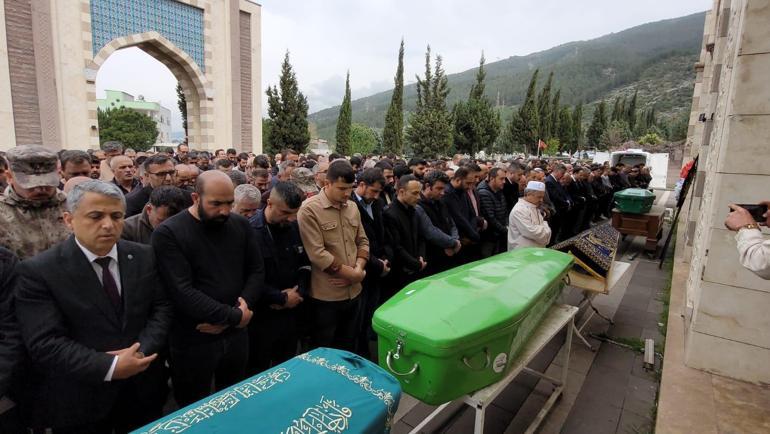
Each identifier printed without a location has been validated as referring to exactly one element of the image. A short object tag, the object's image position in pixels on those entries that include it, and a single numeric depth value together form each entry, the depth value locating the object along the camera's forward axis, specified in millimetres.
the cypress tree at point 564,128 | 45909
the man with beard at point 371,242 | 3570
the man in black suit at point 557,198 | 7352
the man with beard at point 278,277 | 2693
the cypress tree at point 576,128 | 48056
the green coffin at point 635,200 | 7305
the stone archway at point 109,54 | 11719
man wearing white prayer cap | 4125
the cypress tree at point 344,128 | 30719
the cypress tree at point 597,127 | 52406
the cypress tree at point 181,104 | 21006
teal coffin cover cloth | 1311
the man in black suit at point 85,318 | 1644
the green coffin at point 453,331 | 1896
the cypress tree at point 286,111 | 20359
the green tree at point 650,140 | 45531
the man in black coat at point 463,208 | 4746
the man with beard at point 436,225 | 4051
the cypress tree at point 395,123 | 30750
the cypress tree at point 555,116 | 43812
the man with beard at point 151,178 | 3393
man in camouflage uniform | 2139
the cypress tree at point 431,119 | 29297
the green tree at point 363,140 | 59969
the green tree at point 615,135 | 48250
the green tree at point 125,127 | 45312
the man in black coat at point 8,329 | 1618
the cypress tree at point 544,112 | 40375
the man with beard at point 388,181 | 5012
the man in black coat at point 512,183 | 6430
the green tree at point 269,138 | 20730
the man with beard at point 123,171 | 3902
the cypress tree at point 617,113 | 58981
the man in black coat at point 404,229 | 3742
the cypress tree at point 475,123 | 30500
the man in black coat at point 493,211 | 5387
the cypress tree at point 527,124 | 36406
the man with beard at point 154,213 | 2625
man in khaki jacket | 2902
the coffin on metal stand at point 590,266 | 3900
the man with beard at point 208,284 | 2131
